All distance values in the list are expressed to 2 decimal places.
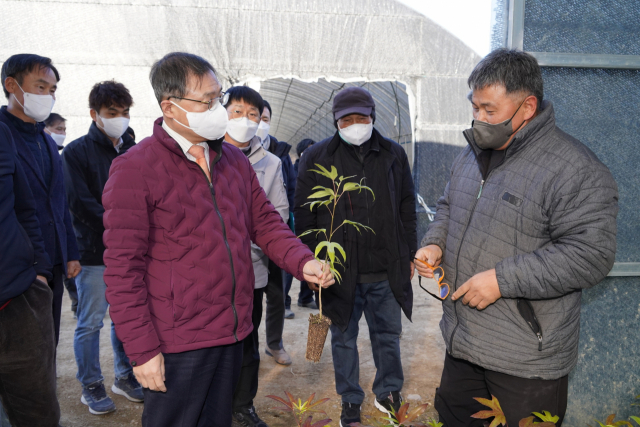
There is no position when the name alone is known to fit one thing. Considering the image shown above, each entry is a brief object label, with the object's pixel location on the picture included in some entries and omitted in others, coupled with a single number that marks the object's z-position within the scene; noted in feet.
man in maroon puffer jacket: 6.10
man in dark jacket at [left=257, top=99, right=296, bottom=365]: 14.08
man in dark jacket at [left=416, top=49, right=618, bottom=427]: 6.14
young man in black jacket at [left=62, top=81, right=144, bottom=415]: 11.68
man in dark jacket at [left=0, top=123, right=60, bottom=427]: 7.54
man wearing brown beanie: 10.82
